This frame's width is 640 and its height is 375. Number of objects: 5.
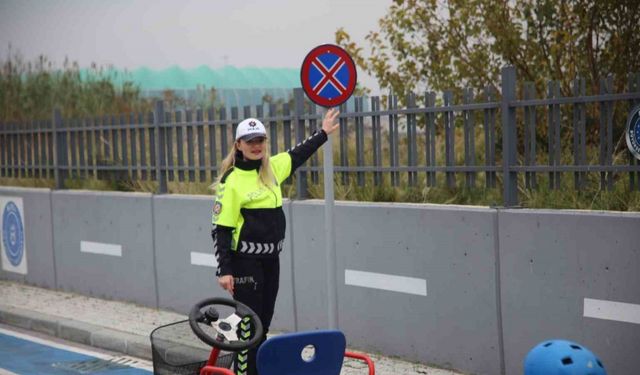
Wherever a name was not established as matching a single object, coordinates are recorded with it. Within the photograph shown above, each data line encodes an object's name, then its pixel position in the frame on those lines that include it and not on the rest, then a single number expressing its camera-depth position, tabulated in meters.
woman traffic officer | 14.53
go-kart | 9.52
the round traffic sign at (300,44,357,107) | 16.64
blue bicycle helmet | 7.49
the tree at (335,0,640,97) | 21.67
